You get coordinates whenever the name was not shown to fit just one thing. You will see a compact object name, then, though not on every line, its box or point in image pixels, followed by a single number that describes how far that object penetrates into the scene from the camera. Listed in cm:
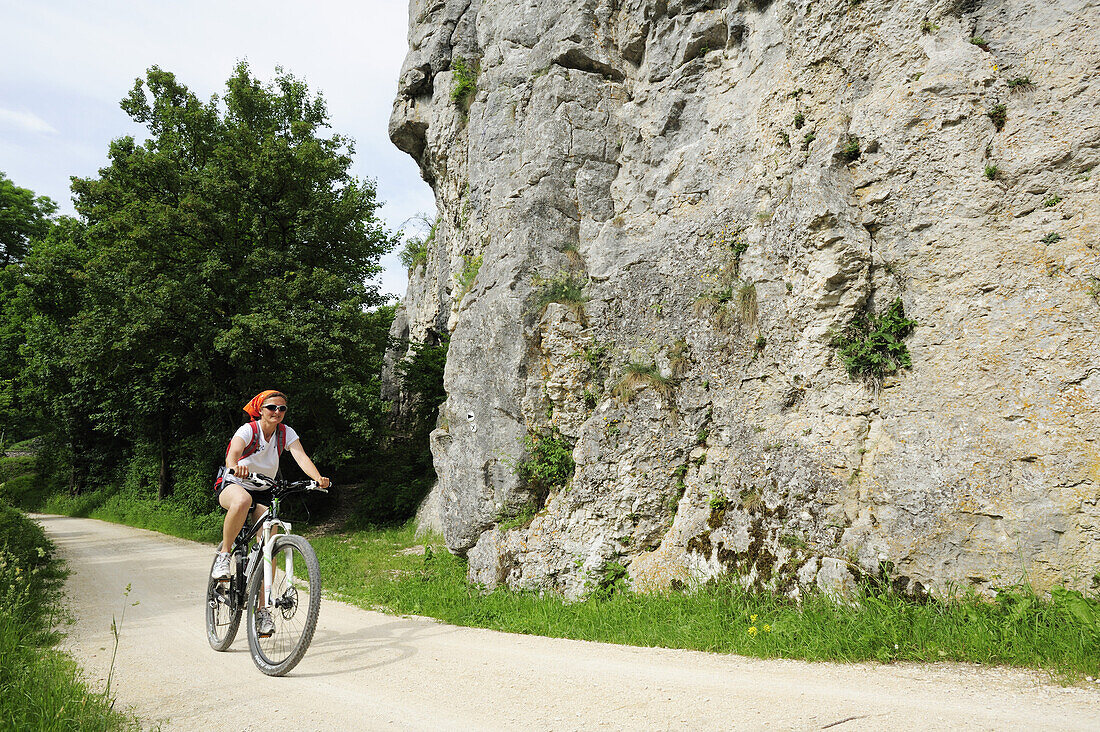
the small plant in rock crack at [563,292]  884
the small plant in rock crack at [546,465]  811
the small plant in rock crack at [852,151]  656
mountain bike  448
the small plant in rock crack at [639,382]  766
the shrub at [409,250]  3931
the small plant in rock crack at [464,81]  1277
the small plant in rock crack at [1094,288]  478
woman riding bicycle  520
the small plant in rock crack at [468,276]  1066
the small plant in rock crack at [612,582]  688
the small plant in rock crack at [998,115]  559
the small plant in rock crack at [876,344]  582
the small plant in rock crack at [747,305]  713
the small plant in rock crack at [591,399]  822
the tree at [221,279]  1481
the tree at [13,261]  2242
